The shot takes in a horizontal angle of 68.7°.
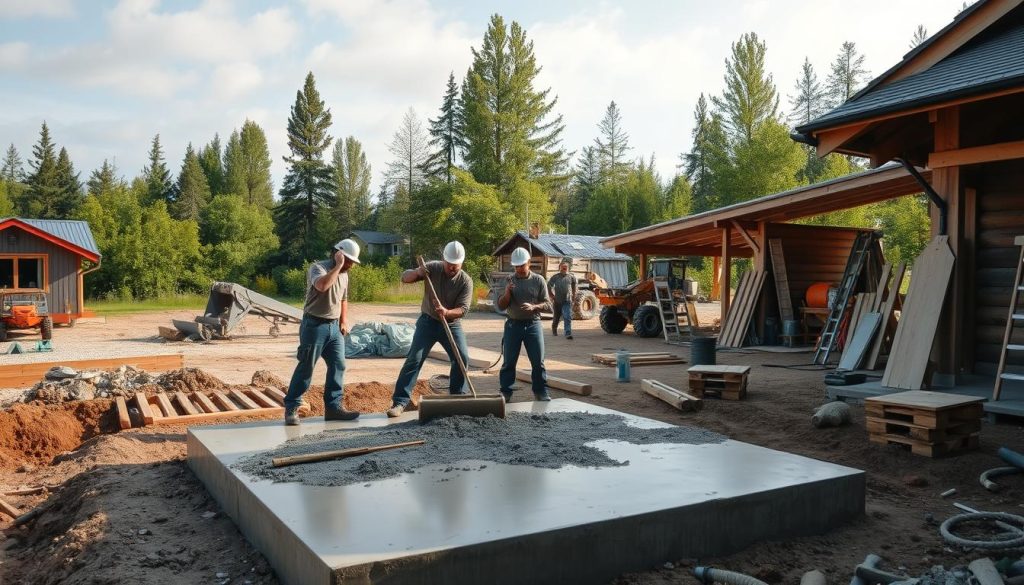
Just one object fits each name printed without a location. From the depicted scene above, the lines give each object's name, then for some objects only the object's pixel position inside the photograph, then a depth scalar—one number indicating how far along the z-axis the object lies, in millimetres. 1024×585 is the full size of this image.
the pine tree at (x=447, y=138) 50031
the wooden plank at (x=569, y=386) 9879
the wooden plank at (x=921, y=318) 7754
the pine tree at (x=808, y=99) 51594
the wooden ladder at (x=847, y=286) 13297
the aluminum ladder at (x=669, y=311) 17734
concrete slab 3389
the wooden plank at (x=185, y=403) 7964
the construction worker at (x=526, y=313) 8195
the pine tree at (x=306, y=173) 52469
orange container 15375
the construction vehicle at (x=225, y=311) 17438
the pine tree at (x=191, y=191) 52562
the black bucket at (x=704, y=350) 11969
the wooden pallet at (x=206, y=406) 7645
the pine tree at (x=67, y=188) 50219
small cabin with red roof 22688
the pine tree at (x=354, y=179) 65812
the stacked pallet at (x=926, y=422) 6180
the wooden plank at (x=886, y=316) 9898
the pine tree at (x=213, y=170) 62781
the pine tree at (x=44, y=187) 49500
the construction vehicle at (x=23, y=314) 17219
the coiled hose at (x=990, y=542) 4059
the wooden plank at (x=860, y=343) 9820
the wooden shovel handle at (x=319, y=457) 4844
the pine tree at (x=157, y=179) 56031
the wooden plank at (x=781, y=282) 15641
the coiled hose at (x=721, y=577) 3555
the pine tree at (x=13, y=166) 69812
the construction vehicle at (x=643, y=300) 18219
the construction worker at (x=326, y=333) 6477
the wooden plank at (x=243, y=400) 8193
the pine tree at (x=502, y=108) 45281
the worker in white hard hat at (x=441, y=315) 7230
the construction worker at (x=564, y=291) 17406
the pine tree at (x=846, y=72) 48688
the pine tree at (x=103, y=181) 57734
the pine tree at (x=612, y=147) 64944
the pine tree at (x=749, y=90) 44531
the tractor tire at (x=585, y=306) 25188
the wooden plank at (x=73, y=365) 10094
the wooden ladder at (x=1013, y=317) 6750
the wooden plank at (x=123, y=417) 7590
